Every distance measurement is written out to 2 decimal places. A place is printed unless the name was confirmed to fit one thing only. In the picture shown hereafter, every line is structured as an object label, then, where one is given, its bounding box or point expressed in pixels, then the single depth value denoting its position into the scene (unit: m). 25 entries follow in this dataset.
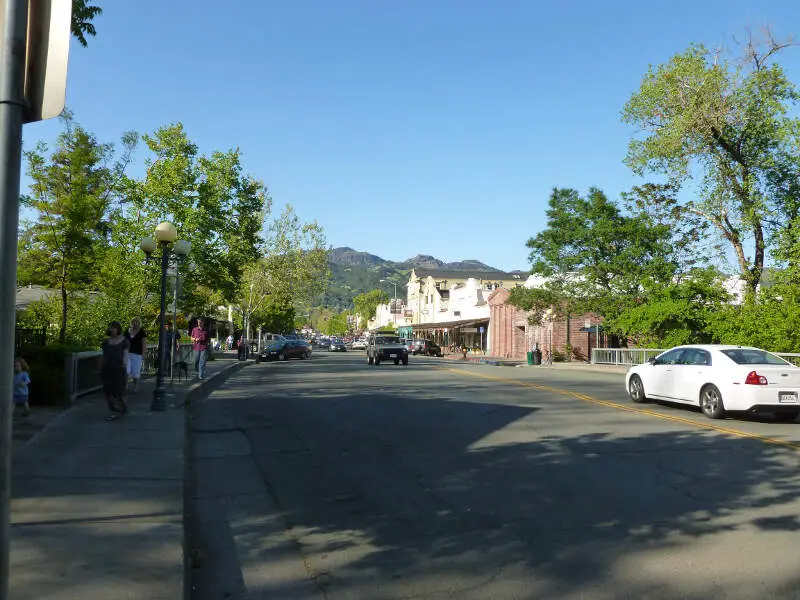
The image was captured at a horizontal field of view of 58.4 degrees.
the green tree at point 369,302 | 173.38
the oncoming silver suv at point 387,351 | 40.66
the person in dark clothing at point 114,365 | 11.73
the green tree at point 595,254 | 41.72
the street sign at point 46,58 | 2.73
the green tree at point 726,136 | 33.41
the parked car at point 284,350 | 50.09
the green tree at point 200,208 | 30.39
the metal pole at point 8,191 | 2.54
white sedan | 13.12
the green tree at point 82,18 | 11.29
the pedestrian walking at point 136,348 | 16.42
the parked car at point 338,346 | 86.06
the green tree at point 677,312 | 35.44
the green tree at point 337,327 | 191.25
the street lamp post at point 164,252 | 13.70
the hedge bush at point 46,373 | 13.28
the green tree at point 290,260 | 55.78
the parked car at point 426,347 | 70.31
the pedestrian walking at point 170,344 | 20.66
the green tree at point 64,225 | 20.44
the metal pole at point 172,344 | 18.91
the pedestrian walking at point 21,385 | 11.30
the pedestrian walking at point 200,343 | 20.55
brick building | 56.47
